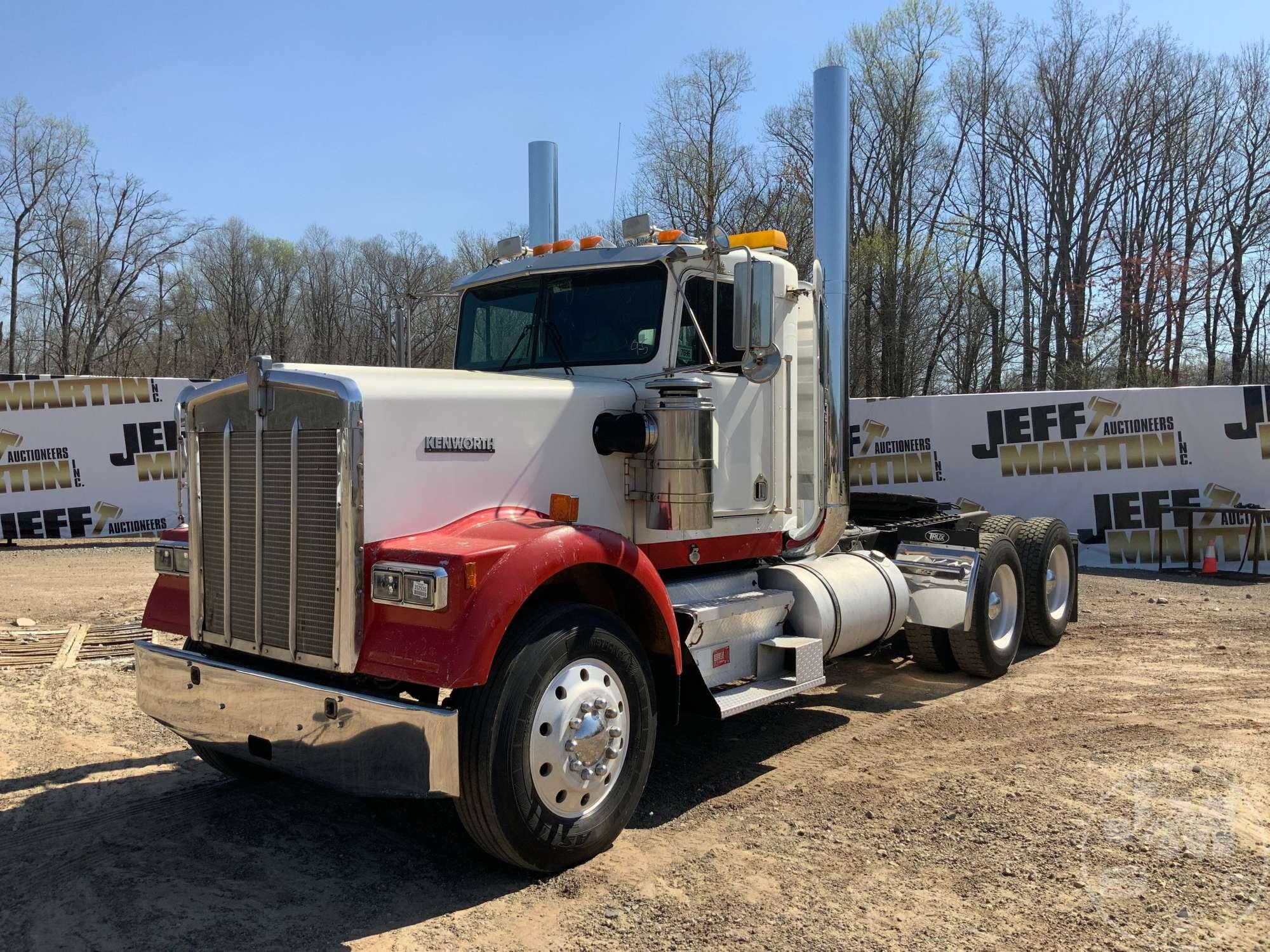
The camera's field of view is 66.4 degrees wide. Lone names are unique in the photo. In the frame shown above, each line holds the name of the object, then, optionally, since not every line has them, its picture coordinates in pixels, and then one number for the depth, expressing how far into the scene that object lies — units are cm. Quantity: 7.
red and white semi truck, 350
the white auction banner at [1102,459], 1291
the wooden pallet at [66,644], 729
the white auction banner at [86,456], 1462
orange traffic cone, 1243
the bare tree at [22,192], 3738
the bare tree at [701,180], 2880
